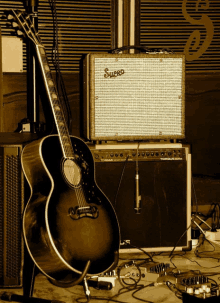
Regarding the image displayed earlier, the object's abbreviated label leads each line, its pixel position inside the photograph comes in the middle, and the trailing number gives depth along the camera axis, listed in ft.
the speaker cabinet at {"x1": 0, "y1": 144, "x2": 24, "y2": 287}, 6.37
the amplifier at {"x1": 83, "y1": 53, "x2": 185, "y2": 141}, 7.88
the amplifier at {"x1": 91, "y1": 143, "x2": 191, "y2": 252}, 7.93
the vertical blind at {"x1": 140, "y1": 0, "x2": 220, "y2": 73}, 9.82
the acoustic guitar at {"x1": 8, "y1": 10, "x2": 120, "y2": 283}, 5.95
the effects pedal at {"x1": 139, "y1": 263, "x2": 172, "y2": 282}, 7.08
